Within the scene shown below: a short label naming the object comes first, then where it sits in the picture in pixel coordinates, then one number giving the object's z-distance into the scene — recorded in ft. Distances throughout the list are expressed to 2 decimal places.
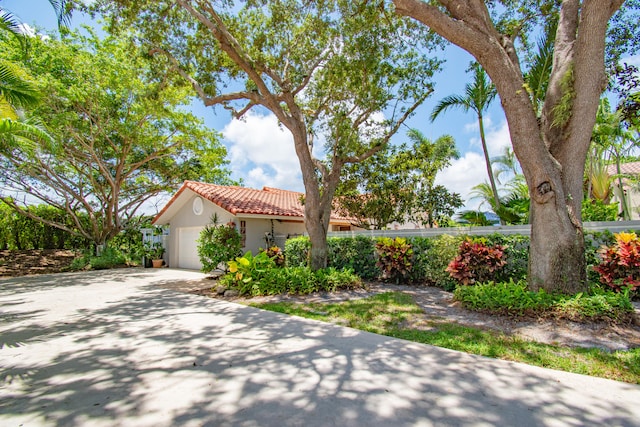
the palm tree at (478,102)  36.83
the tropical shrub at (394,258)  31.17
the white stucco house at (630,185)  44.98
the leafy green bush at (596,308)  16.52
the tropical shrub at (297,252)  38.54
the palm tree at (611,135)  31.19
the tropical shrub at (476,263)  24.54
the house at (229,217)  46.09
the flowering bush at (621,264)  19.76
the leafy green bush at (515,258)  24.68
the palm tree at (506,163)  45.56
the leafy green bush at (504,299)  18.19
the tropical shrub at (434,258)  28.02
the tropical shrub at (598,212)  31.73
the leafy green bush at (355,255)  34.49
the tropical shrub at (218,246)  36.96
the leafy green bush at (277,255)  41.16
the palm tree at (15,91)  23.54
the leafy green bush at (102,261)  54.75
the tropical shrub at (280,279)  28.73
